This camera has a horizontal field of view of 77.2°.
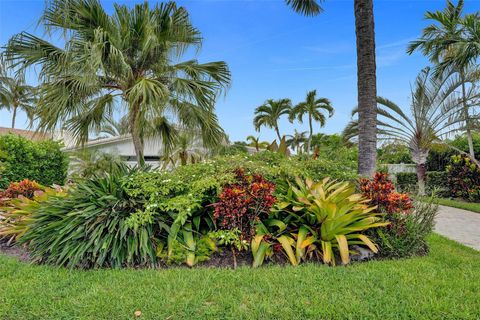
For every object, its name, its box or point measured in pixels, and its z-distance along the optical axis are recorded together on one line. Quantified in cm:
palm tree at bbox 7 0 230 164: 754
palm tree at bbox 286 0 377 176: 573
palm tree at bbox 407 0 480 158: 1089
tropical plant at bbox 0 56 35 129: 2639
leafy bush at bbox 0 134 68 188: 964
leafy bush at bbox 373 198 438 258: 410
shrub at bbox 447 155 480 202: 1222
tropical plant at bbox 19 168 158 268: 375
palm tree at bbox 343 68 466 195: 1184
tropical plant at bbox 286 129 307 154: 2812
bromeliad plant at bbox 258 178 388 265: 384
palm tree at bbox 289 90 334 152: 2403
